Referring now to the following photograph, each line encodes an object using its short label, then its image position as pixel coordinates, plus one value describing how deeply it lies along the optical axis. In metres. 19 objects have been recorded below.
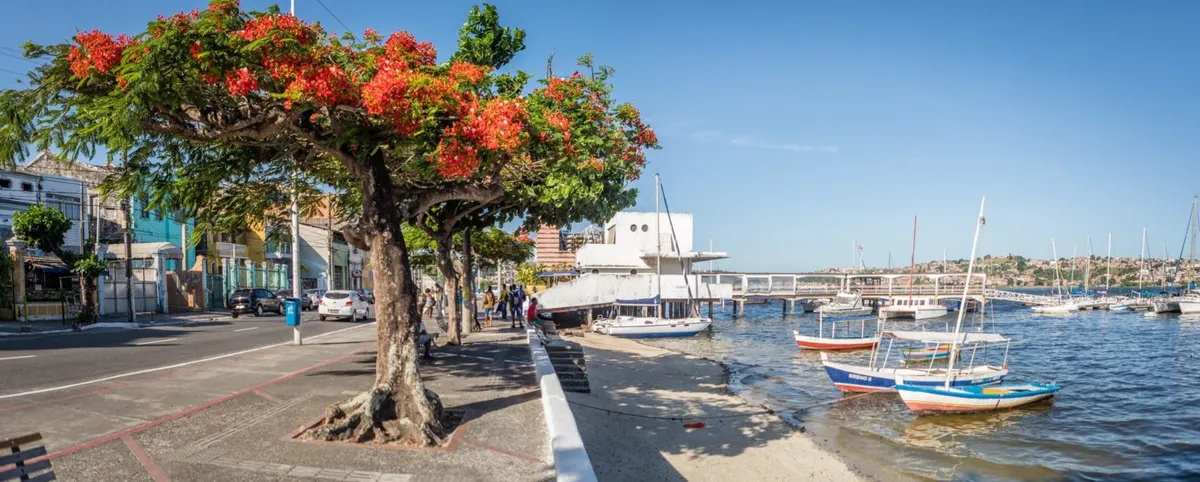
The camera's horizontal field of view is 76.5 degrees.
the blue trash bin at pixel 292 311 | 19.73
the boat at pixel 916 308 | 66.06
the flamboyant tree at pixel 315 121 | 7.91
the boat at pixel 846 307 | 64.75
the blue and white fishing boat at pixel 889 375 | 20.91
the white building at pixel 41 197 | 36.59
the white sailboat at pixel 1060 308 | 73.38
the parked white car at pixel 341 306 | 35.66
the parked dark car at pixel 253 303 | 40.00
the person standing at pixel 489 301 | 37.69
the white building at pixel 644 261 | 46.44
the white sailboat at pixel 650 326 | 40.94
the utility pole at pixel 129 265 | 31.39
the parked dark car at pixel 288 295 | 46.06
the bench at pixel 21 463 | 5.15
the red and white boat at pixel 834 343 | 34.50
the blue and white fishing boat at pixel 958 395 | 18.41
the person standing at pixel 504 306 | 40.78
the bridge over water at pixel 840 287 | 65.69
